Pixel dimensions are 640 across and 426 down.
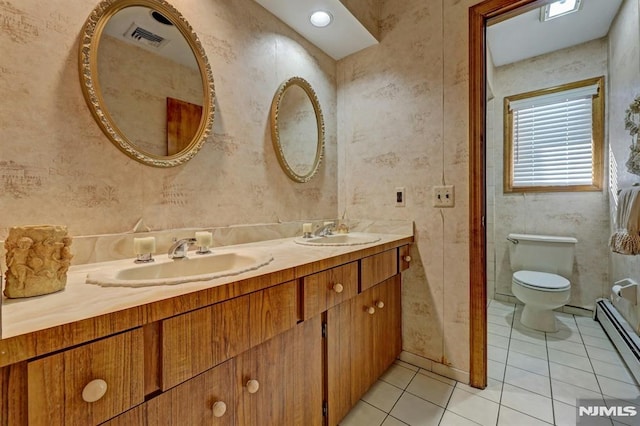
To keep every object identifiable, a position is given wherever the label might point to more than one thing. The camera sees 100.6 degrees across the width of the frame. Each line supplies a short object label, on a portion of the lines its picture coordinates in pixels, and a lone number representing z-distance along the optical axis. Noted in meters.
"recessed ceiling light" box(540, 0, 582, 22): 1.90
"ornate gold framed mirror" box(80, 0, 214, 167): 0.96
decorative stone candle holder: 0.60
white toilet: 2.02
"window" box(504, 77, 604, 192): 2.32
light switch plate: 1.55
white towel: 1.30
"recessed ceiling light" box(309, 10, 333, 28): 1.57
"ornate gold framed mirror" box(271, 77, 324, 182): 1.61
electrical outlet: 1.74
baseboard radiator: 1.56
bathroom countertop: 0.43
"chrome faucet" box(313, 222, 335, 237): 1.63
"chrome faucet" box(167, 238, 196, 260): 1.02
